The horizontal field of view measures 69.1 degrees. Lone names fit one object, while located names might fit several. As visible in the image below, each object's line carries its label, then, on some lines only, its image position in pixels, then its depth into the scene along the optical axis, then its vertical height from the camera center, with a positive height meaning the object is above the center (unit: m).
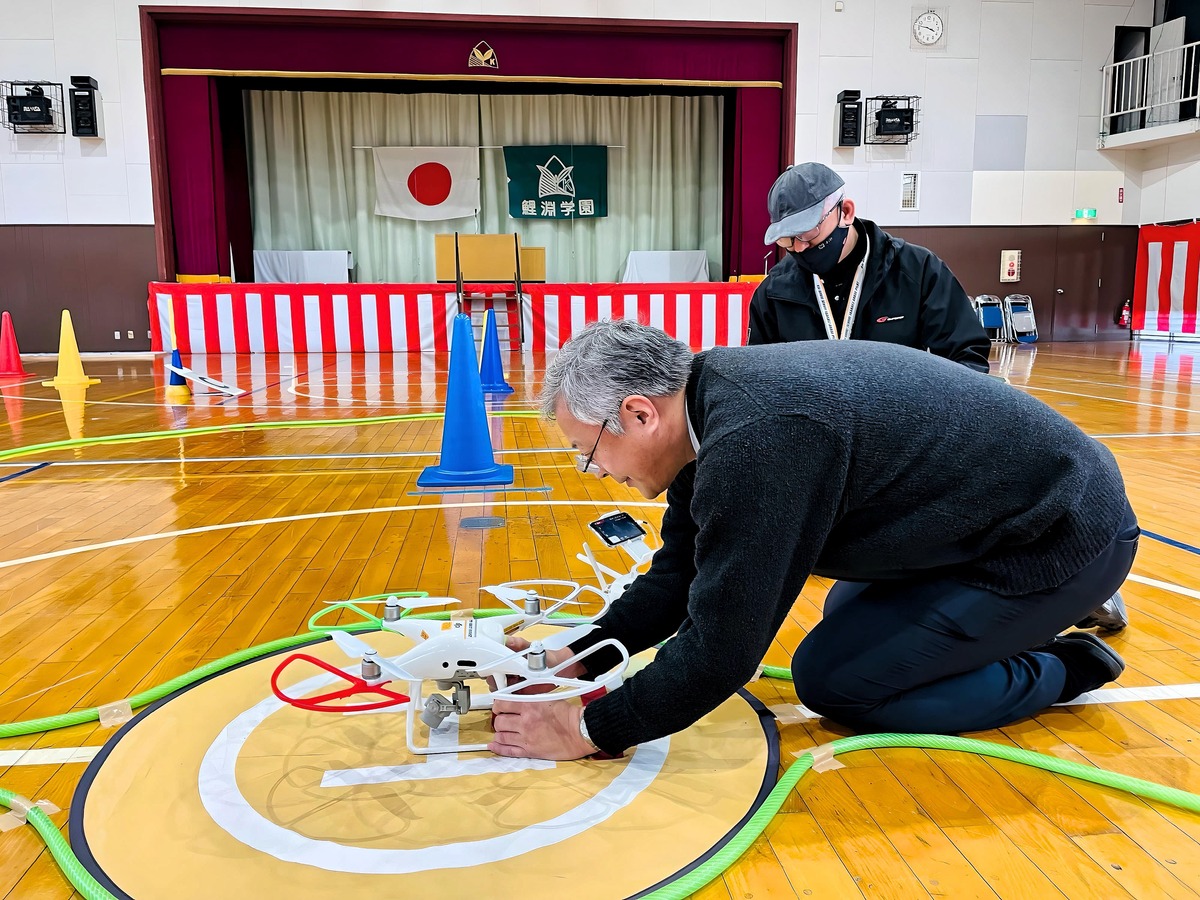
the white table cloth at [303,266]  14.91 +0.48
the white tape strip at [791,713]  1.78 -0.87
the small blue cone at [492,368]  7.29 -0.65
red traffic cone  9.48 -0.64
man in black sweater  1.29 -0.39
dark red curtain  12.03 +3.26
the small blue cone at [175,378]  7.25 -0.74
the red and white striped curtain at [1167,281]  13.21 +0.05
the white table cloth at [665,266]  15.60 +0.43
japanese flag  15.04 +1.89
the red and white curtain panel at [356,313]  11.17 -0.25
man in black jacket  2.48 +0.03
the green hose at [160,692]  1.75 -0.84
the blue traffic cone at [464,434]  3.95 -0.65
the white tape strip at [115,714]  1.78 -0.85
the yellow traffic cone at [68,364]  8.46 -0.66
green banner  15.25 +1.91
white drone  1.57 -0.68
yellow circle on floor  1.29 -0.85
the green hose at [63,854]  1.25 -0.84
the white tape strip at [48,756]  1.63 -0.86
